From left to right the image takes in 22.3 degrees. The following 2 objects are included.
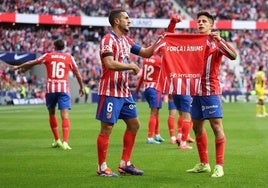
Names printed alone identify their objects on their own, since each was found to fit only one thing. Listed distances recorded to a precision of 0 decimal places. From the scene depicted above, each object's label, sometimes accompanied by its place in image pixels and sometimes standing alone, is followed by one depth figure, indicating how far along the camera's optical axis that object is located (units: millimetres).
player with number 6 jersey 10266
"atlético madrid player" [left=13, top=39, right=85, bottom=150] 14984
